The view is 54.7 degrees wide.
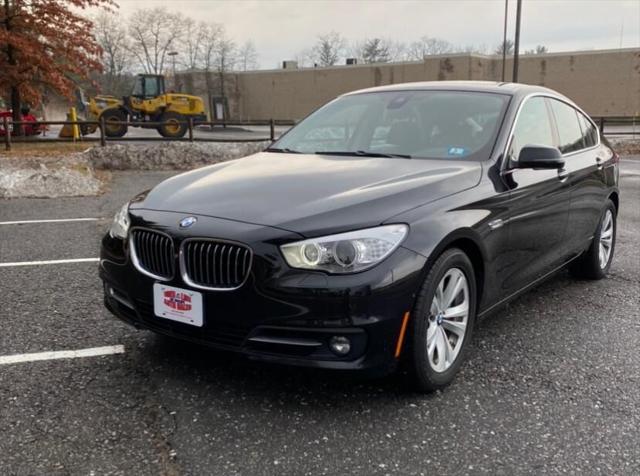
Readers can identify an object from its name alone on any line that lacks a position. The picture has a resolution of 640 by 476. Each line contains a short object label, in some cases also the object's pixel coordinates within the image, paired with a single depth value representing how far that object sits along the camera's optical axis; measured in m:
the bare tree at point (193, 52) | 75.00
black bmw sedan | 2.72
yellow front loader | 26.66
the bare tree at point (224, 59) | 71.75
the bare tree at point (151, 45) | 74.86
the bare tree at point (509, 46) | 67.75
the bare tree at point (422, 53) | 83.69
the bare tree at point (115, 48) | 74.12
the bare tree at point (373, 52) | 79.56
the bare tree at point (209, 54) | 73.81
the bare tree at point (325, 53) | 80.31
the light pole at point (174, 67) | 56.10
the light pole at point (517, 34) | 31.71
